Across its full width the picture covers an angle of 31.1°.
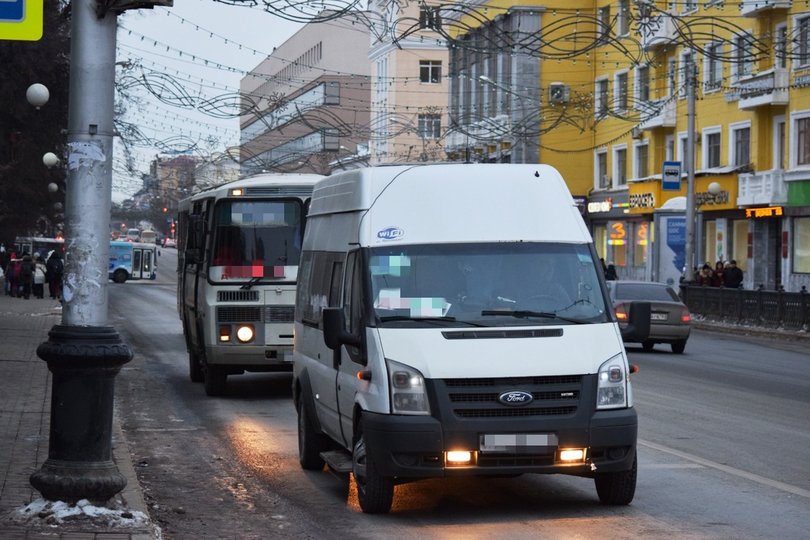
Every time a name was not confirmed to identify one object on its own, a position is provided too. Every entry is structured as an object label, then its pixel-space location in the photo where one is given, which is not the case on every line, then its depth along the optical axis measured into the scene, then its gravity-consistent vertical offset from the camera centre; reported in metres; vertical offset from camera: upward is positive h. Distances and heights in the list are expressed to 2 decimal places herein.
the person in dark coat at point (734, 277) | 44.03 -0.59
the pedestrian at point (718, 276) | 45.62 -0.59
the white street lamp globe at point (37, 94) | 30.62 +3.33
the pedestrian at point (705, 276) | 46.09 -0.60
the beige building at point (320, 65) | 65.94 +11.43
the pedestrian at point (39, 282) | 58.66 -1.21
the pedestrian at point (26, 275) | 55.38 -0.89
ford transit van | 9.30 -0.54
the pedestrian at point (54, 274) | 55.88 -0.86
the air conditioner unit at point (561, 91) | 61.23 +7.10
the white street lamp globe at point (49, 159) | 38.20 +2.47
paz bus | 18.59 -0.22
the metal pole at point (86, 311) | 8.52 -0.35
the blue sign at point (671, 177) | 49.47 +2.73
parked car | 29.12 -1.07
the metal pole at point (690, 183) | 46.00 +2.38
